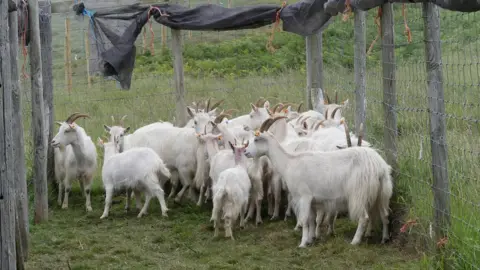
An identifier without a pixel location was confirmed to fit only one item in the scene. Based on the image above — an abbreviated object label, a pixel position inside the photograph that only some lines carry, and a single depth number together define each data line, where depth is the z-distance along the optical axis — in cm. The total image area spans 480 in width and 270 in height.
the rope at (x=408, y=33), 1447
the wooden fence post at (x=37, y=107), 1786
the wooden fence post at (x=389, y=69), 1509
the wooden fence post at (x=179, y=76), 2347
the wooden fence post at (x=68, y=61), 3497
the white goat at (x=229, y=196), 1653
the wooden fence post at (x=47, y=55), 2019
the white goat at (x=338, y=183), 1487
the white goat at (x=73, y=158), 1998
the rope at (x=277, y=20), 2131
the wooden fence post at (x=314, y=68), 2347
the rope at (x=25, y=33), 1759
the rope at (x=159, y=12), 2252
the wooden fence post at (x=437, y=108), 1157
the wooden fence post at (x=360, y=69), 1827
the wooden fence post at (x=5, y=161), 1022
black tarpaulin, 2206
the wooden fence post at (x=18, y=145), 1415
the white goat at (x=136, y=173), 1880
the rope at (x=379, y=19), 1532
